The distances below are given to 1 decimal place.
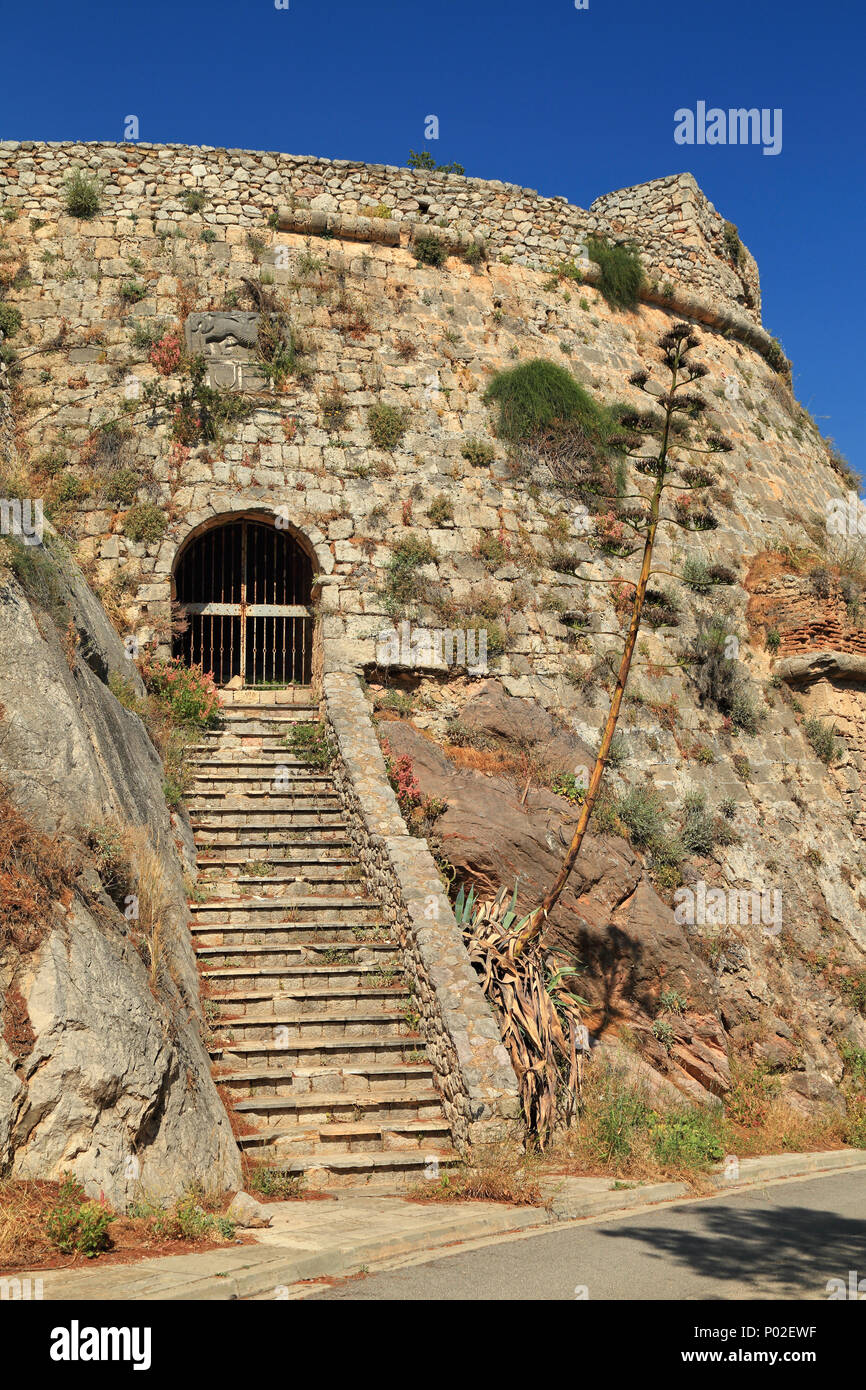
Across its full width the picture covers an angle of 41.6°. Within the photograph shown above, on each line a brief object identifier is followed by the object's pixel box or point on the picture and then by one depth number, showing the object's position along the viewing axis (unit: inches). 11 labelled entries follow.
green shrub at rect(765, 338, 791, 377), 862.5
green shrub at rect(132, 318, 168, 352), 605.3
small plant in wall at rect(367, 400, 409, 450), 617.3
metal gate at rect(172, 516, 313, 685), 590.6
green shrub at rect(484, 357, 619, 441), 653.9
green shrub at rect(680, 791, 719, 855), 560.7
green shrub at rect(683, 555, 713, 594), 654.5
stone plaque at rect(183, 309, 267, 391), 608.7
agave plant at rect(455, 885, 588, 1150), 363.6
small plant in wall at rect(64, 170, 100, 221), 629.9
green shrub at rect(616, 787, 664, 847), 546.9
